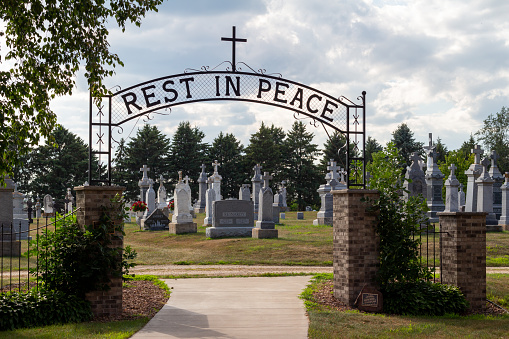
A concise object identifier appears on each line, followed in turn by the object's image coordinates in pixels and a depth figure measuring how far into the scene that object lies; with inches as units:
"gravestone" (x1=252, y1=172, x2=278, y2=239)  825.5
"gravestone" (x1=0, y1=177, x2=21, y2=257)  666.8
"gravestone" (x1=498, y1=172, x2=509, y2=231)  970.1
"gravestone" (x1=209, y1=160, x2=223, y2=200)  1447.1
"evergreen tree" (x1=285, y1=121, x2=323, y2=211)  2516.0
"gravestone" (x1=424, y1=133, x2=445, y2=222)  1034.8
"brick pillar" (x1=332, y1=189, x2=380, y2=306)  367.6
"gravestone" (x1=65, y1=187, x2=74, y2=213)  1664.1
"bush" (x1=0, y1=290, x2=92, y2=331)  300.5
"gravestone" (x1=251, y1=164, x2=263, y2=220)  1107.3
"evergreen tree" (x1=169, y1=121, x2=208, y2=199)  2471.7
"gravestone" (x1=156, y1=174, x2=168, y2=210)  1416.1
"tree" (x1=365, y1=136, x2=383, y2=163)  2832.4
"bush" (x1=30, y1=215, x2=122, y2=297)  324.8
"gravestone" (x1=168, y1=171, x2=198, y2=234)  941.2
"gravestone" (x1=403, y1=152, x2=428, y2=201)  1033.5
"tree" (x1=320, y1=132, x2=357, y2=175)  2598.4
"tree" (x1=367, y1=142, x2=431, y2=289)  366.9
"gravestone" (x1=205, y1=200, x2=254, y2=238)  853.2
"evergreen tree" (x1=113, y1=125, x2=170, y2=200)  2394.2
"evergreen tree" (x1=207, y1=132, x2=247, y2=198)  2519.7
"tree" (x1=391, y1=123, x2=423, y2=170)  2790.4
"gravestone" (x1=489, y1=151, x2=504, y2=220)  1091.7
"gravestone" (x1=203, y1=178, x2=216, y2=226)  1078.8
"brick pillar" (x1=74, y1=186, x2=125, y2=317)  328.8
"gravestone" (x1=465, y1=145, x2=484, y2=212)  992.9
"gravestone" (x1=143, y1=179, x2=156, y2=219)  1328.7
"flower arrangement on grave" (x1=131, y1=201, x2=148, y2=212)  1150.7
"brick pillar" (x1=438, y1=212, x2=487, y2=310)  372.5
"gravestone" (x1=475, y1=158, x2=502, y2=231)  967.0
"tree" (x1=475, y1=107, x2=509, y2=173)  2295.8
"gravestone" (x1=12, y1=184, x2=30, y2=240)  927.0
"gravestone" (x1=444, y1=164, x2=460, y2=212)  1000.9
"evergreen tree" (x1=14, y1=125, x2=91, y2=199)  2289.6
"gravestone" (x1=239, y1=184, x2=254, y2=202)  1293.4
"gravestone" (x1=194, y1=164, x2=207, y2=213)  1620.0
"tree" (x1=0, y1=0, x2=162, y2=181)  315.9
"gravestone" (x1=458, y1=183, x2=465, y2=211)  1291.6
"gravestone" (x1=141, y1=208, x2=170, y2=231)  1096.2
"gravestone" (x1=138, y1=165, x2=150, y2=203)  1422.2
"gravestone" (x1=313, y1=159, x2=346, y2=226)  1074.7
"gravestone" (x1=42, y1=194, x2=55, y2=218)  1667.1
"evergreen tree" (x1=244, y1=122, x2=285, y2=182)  2516.0
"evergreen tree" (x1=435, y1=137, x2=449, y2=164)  2723.9
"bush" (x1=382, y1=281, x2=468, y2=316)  352.5
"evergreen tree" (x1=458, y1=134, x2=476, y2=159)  2488.9
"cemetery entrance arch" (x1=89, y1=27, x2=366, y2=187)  379.6
